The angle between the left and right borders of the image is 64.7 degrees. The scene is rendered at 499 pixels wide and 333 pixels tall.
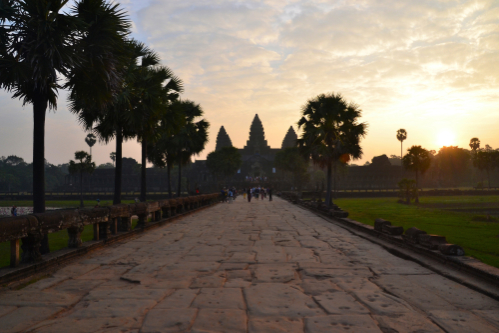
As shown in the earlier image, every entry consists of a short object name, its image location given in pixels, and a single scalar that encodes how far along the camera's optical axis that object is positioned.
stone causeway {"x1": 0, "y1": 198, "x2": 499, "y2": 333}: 3.47
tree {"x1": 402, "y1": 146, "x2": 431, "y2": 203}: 42.72
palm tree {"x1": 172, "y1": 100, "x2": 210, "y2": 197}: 28.55
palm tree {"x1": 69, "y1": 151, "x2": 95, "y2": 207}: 54.39
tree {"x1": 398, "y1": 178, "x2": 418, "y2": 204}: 36.78
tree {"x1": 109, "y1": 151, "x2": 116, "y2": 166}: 155.76
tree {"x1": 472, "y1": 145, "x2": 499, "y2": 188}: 64.94
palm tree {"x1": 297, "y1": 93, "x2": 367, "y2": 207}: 24.47
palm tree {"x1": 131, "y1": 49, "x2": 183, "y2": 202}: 13.94
